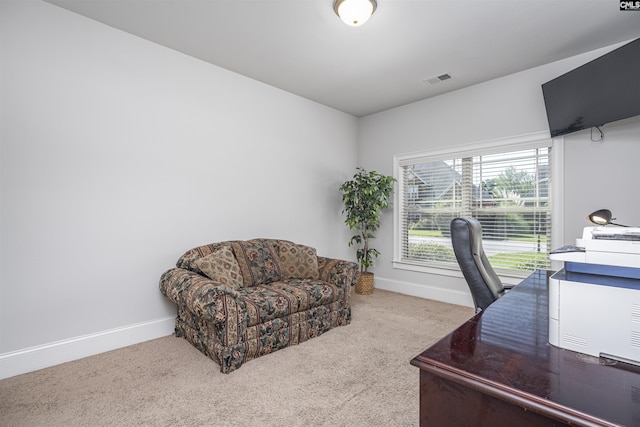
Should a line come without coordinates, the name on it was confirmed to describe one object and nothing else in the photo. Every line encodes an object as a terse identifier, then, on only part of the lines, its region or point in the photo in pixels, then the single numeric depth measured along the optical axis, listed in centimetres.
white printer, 82
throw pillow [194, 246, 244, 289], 262
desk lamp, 206
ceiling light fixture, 217
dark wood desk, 64
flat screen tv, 232
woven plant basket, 429
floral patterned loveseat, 219
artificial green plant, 418
